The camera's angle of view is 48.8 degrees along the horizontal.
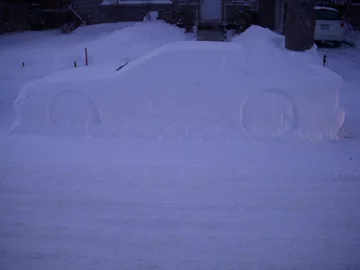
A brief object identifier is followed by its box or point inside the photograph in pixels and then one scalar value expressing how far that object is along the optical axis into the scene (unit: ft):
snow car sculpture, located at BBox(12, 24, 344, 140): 19.76
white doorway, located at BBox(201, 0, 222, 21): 66.13
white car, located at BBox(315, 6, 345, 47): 52.54
